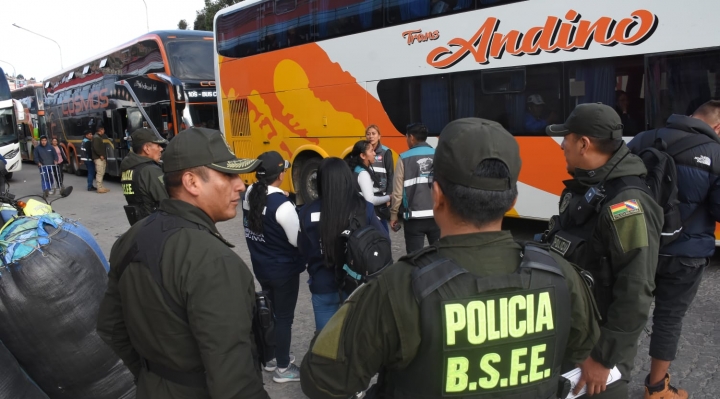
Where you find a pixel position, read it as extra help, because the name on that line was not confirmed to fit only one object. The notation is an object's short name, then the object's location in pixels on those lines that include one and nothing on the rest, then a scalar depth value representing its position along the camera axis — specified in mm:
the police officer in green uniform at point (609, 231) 2115
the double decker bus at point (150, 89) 13734
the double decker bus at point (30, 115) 26597
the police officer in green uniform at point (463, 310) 1344
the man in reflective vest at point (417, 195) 4738
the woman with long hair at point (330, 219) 2957
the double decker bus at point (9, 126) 16595
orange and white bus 5602
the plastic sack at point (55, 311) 2787
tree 30328
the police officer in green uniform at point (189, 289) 1688
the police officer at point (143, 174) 4516
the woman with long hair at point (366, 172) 5020
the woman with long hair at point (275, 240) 3340
